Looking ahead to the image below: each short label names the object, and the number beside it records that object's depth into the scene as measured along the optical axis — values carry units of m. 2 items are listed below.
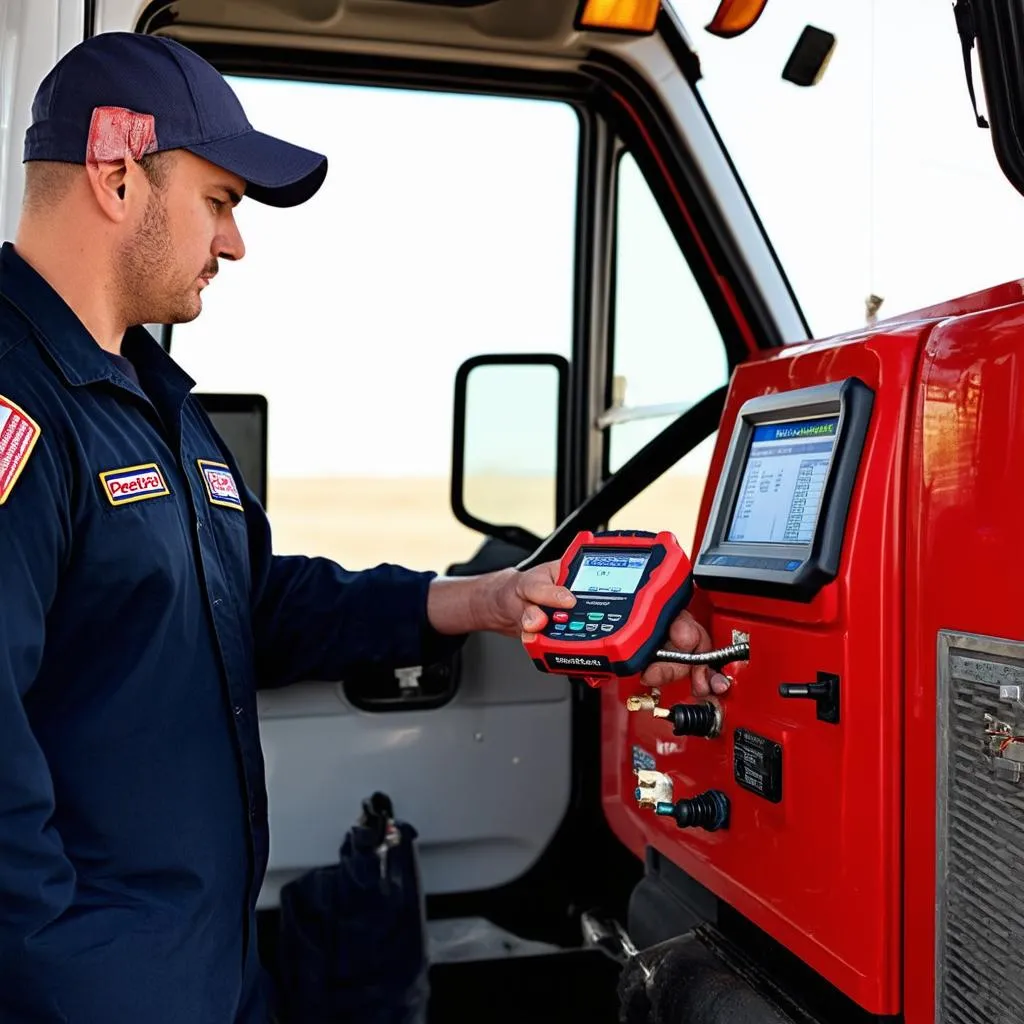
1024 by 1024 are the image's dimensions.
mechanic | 1.21
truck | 1.23
